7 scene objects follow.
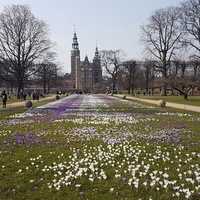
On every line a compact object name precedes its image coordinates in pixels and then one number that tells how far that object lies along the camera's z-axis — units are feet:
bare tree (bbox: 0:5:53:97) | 157.58
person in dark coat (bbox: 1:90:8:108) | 91.35
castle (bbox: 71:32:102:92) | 517.14
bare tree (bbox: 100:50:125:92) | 280.31
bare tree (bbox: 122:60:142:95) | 262.67
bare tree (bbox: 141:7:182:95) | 178.60
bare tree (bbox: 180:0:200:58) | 134.62
